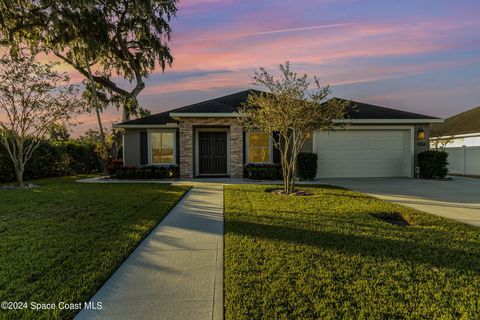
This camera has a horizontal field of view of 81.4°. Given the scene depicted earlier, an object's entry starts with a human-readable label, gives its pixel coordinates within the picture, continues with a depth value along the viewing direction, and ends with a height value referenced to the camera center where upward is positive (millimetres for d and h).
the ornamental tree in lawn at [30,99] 10586 +2205
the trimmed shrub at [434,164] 12776 -462
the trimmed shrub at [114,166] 14972 -615
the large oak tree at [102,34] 13898 +6698
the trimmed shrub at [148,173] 13398 -891
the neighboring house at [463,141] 16083 +851
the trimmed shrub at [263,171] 12688 -780
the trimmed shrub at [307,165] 12648 -492
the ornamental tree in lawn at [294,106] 8062 +1418
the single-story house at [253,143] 13047 +538
